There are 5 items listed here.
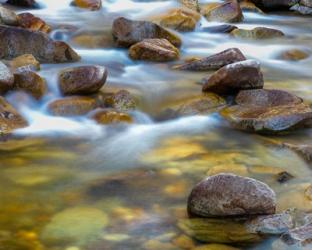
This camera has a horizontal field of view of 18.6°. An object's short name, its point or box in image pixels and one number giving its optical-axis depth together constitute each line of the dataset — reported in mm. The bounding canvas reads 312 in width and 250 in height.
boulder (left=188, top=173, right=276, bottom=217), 6096
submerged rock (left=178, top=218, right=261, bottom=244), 5816
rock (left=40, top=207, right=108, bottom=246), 5903
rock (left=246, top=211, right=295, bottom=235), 5879
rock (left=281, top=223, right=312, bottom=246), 5538
